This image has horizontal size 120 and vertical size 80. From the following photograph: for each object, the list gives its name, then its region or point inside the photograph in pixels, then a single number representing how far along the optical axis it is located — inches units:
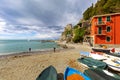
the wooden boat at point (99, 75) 116.8
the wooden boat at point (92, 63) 181.1
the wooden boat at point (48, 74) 122.8
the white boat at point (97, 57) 234.6
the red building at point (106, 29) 595.2
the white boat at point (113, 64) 180.2
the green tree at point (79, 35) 979.4
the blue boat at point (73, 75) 118.5
